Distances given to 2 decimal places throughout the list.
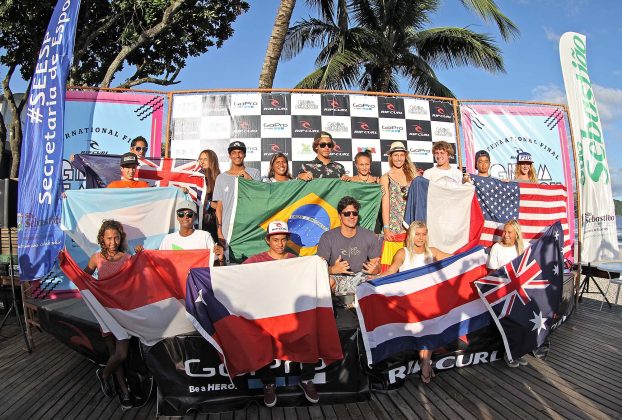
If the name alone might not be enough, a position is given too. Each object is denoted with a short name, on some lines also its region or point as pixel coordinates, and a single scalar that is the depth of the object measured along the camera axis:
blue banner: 5.32
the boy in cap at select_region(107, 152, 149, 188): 5.26
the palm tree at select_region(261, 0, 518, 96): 14.25
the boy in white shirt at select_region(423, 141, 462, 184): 5.88
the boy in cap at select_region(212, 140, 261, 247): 5.41
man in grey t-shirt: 4.35
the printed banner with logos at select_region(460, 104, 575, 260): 7.68
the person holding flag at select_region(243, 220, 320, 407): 3.71
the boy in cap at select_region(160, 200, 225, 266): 4.46
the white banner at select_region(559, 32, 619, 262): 7.60
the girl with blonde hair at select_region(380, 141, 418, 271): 5.36
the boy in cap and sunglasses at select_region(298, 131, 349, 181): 5.70
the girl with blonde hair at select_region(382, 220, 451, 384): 4.45
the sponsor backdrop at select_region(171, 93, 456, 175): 6.94
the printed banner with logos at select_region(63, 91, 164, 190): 6.62
